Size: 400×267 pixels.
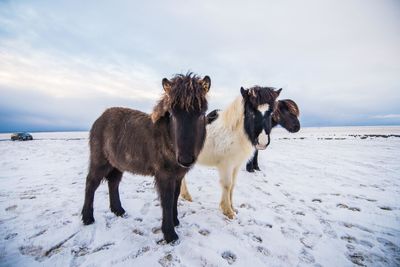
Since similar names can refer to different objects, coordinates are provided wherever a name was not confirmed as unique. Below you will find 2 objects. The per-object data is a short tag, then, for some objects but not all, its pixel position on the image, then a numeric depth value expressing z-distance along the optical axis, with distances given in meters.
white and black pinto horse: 3.63
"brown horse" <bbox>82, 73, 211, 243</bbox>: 2.47
